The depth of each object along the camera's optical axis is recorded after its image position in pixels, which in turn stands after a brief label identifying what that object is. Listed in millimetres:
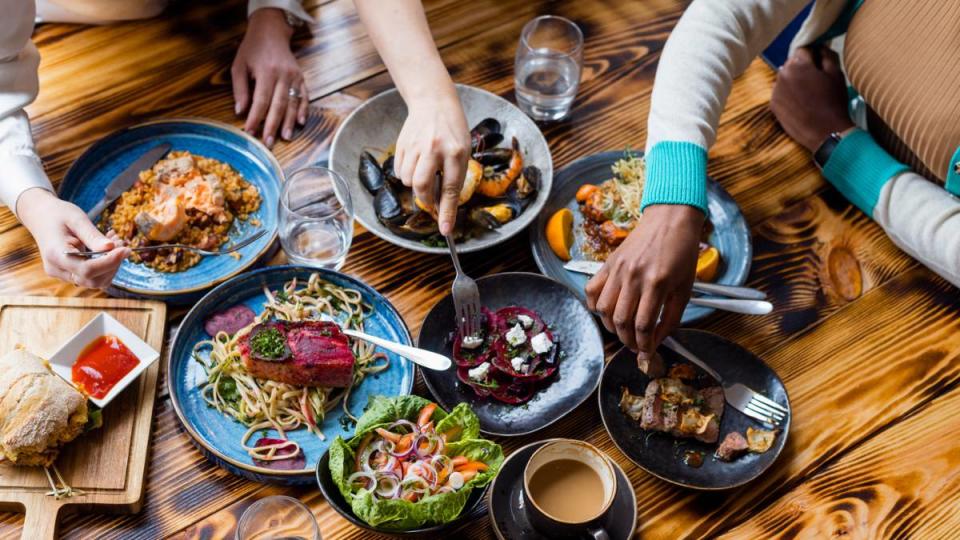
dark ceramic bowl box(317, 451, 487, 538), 1670
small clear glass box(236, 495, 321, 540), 1661
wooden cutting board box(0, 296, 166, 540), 1730
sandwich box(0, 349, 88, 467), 1691
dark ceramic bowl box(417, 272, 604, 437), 1941
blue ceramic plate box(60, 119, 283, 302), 2059
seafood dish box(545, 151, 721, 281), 2197
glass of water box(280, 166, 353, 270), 2104
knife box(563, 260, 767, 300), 2105
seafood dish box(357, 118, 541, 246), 2180
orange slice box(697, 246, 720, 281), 2156
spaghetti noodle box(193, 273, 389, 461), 1880
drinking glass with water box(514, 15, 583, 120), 2428
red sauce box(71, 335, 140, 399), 1842
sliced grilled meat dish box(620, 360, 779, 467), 1914
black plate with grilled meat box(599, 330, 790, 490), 1881
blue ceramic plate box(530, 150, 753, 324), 2180
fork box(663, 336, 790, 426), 1964
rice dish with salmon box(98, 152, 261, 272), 2080
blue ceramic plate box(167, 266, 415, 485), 1812
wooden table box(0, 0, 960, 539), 1879
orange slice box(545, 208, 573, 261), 2201
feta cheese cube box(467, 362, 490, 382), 1960
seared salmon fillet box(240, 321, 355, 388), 1882
